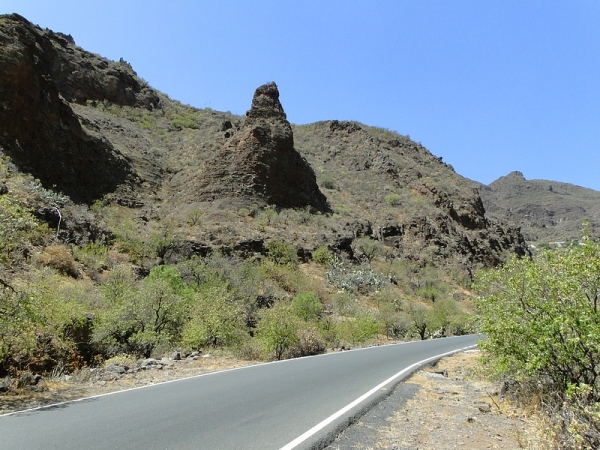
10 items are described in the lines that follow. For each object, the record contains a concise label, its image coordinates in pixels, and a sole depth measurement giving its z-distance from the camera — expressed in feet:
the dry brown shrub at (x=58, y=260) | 73.15
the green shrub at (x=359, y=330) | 77.10
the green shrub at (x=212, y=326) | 52.85
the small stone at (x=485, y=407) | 27.14
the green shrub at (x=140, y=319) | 48.55
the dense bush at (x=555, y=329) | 18.53
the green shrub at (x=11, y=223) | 27.43
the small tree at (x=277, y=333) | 49.83
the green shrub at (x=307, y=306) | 82.77
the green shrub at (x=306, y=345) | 53.72
